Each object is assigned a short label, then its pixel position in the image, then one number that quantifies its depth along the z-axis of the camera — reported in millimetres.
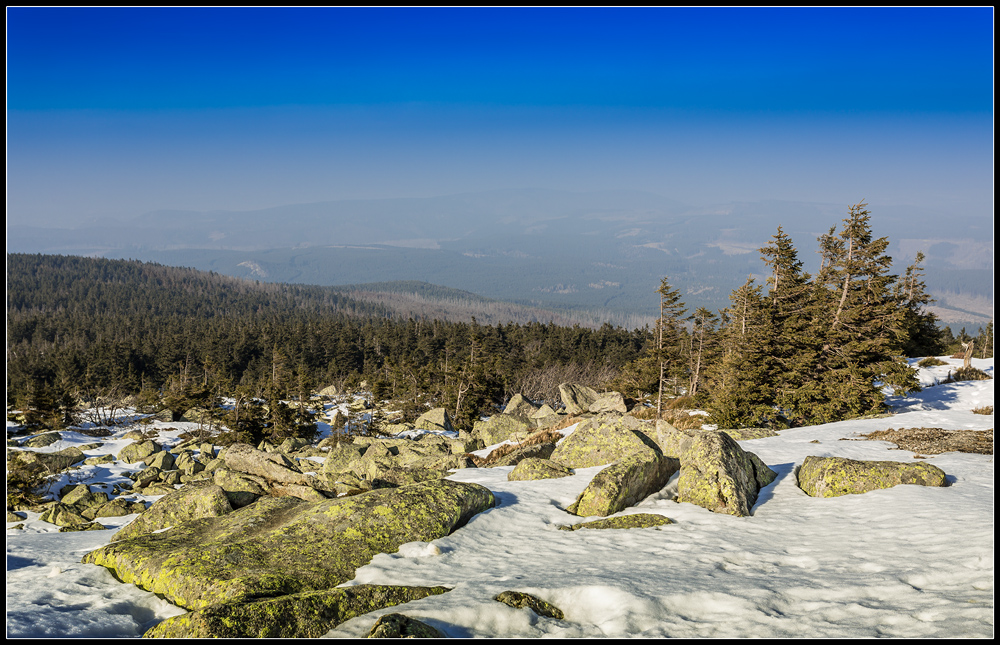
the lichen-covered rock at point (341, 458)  23484
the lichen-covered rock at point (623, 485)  11047
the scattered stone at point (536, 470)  14602
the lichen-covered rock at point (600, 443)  15945
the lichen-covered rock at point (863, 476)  11367
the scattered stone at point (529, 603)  6000
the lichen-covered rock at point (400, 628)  4836
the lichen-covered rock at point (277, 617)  5117
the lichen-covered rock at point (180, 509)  10844
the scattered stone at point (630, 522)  10039
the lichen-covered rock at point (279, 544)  6766
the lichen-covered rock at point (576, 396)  45688
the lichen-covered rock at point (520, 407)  44725
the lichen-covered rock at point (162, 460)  30188
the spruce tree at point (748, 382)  26922
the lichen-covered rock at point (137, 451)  32012
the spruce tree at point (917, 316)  44750
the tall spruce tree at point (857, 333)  26297
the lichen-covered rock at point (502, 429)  31078
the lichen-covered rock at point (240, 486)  13039
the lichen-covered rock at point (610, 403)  39812
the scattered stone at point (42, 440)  36938
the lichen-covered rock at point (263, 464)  15746
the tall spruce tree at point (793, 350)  27094
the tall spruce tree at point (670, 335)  35688
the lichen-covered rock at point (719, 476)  10930
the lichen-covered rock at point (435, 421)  46281
